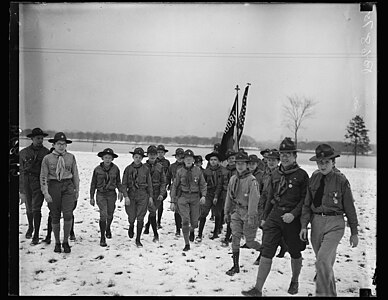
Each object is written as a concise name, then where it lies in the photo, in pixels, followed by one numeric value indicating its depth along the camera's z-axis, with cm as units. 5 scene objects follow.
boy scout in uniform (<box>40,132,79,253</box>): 524
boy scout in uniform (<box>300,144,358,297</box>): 425
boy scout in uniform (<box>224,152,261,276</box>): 499
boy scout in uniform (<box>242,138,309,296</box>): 450
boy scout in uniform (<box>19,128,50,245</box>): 516
